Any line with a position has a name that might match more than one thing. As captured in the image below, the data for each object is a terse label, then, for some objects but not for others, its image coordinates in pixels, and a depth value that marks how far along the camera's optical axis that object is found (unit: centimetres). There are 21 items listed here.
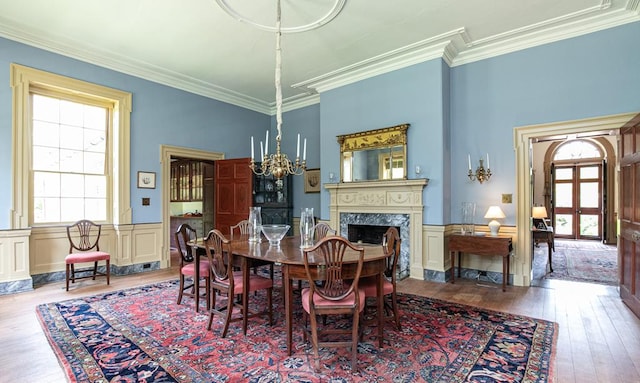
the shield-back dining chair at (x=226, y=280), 286
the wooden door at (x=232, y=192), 616
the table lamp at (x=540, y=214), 623
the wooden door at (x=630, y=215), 329
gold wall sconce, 471
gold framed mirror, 509
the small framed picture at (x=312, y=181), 672
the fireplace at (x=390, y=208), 486
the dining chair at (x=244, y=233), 350
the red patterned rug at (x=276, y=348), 220
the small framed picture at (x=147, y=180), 546
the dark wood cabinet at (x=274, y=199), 660
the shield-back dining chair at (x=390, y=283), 276
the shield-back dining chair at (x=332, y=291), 231
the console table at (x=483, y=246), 423
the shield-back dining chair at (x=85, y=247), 445
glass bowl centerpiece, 324
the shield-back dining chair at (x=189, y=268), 355
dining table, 243
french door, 924
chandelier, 334
